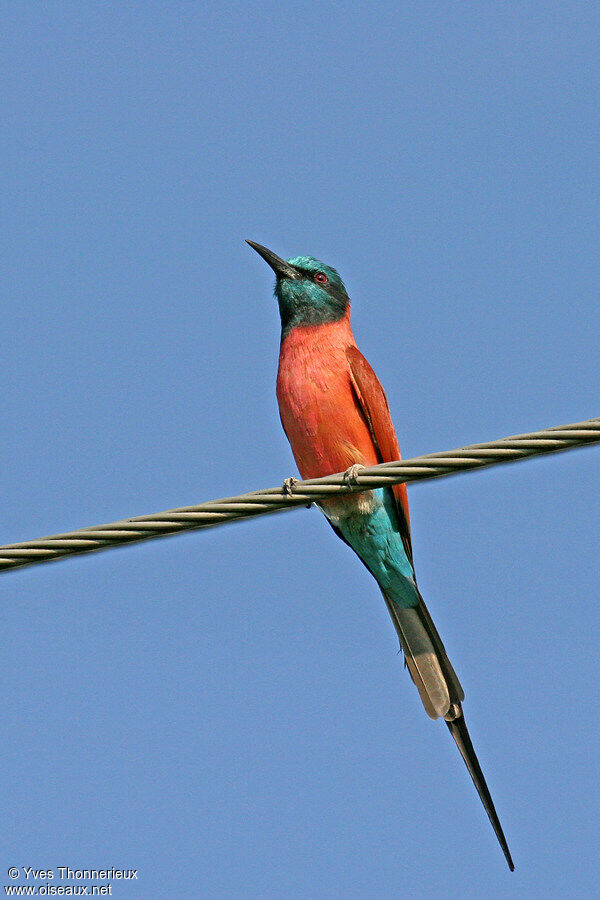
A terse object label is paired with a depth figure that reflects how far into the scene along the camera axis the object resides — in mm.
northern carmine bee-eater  12258
